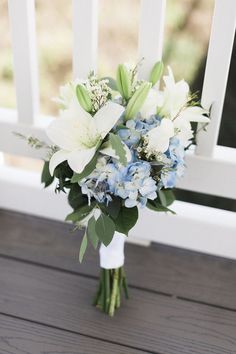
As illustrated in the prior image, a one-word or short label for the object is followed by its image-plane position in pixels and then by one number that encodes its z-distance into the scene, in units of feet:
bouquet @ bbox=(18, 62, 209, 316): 2.96
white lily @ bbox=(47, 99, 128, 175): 2.92
